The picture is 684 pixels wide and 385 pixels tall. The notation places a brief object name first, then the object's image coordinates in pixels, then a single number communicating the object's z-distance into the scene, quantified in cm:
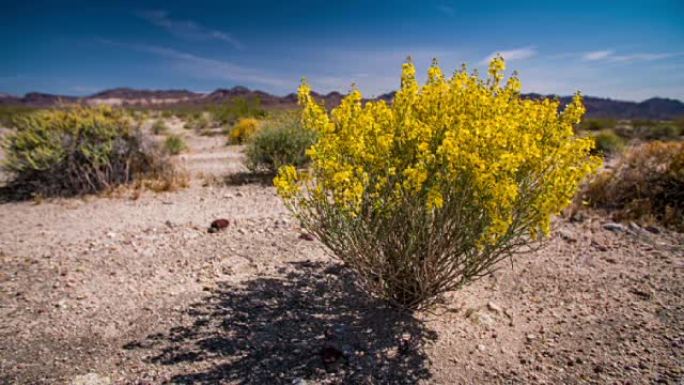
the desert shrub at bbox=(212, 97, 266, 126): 2264
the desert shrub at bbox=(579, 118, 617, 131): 2502
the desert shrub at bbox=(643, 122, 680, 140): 1966
